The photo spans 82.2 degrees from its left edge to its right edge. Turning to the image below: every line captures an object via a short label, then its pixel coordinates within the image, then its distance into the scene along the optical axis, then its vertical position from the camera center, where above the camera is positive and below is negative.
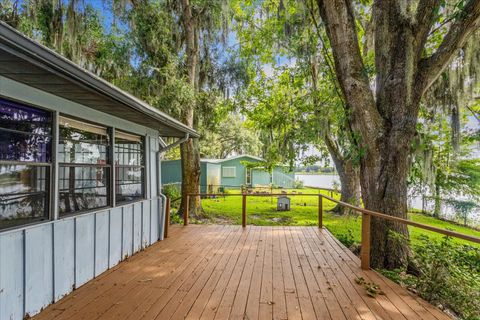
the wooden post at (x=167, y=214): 5.50 -0.99
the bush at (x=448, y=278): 2.70 -1.24
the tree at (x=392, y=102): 3.83 +0.91
